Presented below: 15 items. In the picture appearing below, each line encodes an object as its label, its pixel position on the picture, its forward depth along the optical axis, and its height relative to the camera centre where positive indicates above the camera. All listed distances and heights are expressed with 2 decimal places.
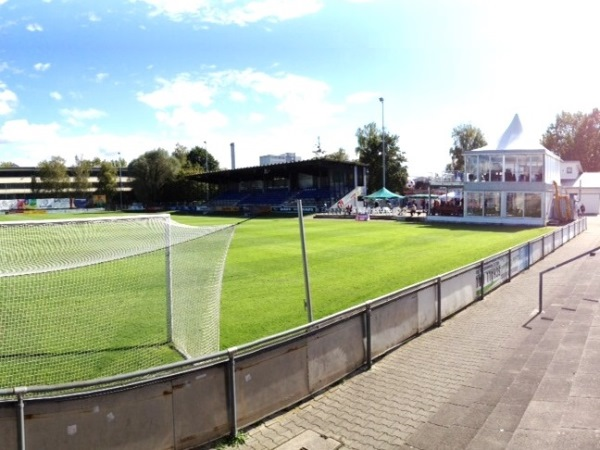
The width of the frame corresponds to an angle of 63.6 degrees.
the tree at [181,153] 103.70 +11.36
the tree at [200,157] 118.75 +11.22
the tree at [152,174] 88.52 +5.43
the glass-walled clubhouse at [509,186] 35.25 +0.73
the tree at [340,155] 95.36 +8.79
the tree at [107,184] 104.38 +4.51
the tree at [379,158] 78.00 +6.70
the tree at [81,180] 106.25 +5.57
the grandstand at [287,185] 61.53 +2.22
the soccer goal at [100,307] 7.65 -2.25
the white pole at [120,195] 97.46 +1.88
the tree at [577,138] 85.69 +10.36
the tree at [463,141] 92.11 +10.66
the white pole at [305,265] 7.10 -0.96
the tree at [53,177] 103.56 +6.12
